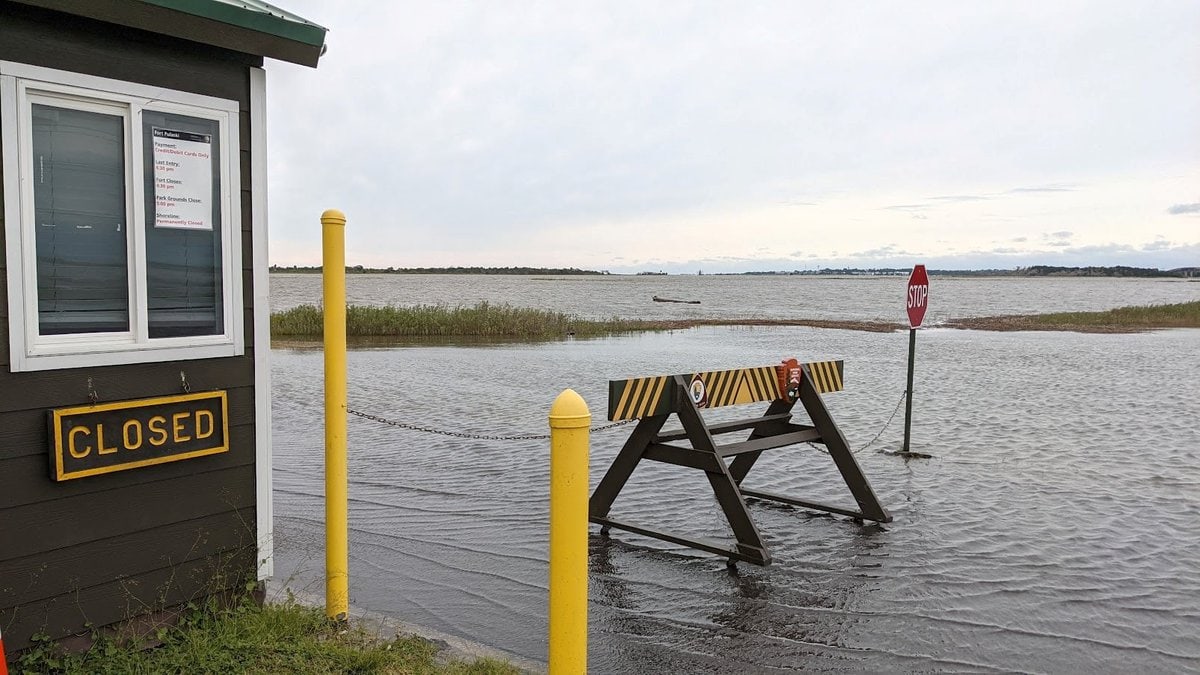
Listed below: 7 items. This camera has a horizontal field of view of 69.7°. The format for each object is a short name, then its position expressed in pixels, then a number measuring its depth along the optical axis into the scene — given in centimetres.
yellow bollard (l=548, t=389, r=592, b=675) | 393
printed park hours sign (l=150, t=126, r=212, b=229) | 452
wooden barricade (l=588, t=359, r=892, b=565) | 703
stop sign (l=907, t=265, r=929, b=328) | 1155
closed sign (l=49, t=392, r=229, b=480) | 413
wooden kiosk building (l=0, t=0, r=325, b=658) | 404
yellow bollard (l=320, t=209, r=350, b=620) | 487
